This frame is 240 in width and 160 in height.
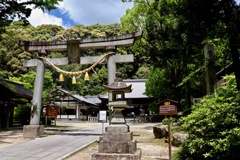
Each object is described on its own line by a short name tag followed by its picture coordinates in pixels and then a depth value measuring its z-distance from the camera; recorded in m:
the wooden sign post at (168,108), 7.47
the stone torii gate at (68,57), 14.04
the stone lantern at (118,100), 8.15
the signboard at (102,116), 13.57
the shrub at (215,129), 5.70
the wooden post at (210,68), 10.88
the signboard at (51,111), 21.73
